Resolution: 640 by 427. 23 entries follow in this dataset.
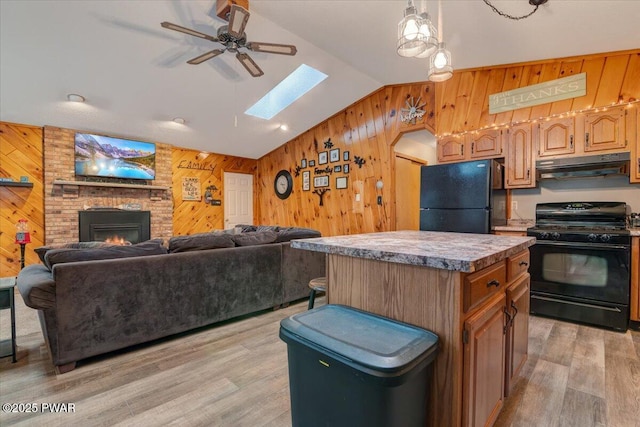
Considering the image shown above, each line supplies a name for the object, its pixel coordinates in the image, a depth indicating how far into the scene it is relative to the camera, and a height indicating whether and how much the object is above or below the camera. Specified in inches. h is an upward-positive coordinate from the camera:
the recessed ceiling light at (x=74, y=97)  161.5 +63.4
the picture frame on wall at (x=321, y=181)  235.6 +25.2
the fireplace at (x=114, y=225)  197.9 -9.2
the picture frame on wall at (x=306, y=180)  249.9 +26.8
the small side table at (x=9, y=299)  83.8 -24.8
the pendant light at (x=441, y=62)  77.1 +39.4
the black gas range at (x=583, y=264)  105.3 -19.8
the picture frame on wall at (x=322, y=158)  237.3 +44.0
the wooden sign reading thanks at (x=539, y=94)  124.2 +53.3
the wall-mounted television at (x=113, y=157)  198.5 +39.0
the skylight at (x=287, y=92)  190.5 +83.2
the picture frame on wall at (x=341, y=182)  222.5 +22.5
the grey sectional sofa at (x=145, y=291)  80.9 -25.9
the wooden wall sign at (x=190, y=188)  253.0 +20.8
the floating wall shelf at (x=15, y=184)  172.6 +17.0
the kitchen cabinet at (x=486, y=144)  142.9 +33.8
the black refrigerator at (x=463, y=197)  132.4 +7.1
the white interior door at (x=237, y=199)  281.0 +12.9
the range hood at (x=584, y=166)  113.4 +18.4
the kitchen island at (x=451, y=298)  42.7 -14.4
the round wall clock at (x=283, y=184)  267.7 +25.8
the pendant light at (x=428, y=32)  65.6 +40.5
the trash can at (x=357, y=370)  35.3 -19.7
